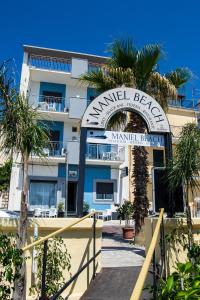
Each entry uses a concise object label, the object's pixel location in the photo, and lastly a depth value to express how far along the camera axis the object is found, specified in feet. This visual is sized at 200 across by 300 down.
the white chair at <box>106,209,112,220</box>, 55.03
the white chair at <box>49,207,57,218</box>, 50.89
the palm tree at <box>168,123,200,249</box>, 14.58
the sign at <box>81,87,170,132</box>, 17.98
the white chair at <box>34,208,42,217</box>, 49.71
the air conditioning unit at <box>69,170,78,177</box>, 57.57
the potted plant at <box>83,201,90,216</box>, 55.39
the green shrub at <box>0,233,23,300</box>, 7.94
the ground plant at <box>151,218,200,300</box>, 4.70
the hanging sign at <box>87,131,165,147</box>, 17.77
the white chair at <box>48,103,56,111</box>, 58.67
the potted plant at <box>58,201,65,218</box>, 53.17
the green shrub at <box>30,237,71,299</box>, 12.00
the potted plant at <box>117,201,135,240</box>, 31.03
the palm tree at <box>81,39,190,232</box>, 29.98
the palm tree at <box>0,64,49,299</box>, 12.28
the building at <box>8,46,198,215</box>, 56.36
